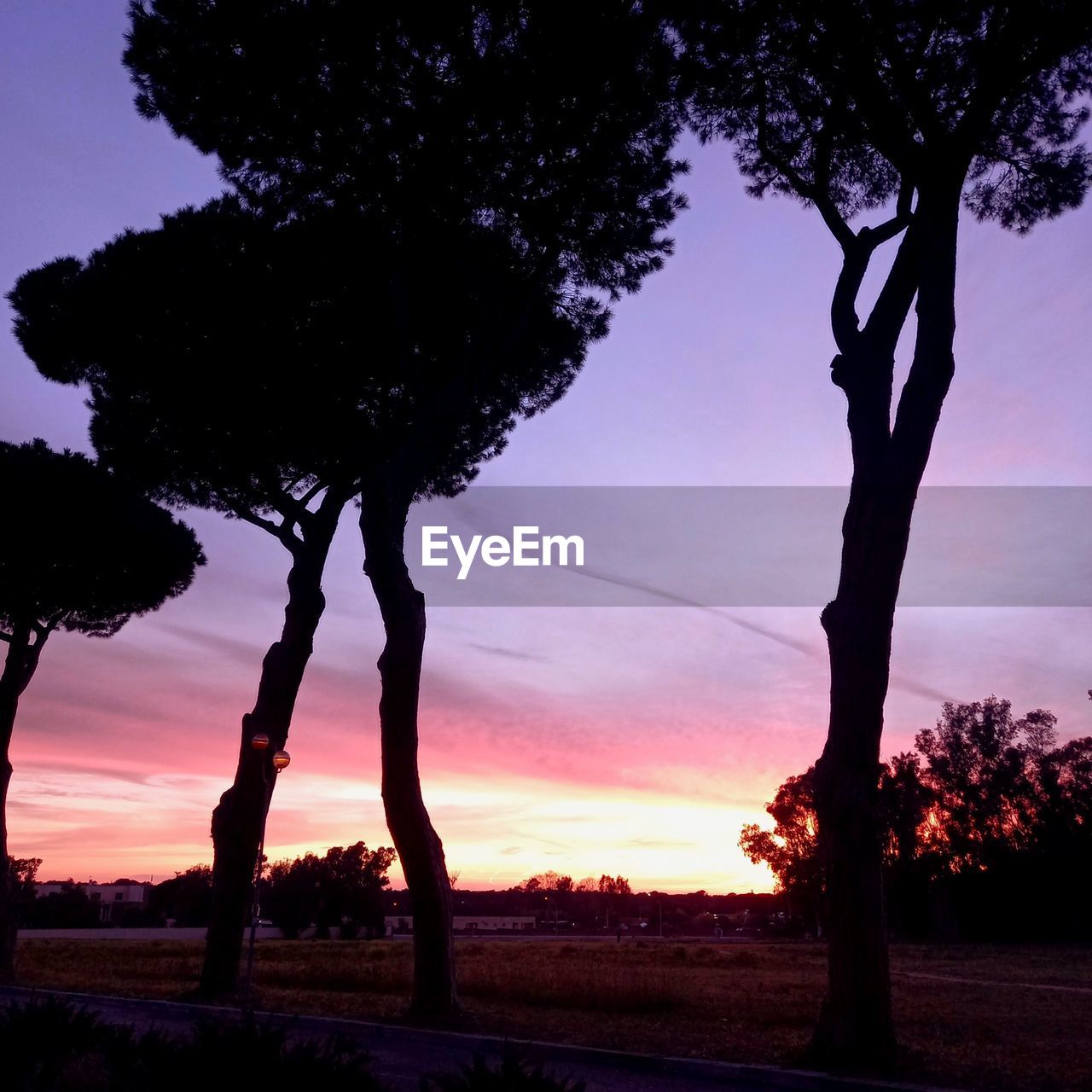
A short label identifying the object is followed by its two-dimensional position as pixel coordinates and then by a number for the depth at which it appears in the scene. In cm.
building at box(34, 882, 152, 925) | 8888
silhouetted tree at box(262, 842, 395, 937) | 6631
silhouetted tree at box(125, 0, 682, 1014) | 1324
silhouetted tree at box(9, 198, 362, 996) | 1721
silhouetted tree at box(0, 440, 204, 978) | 2091
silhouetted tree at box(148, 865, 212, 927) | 7744
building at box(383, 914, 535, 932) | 8631
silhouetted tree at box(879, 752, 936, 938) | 5841
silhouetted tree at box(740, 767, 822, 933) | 6856
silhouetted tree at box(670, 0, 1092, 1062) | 946
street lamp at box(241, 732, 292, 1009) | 1533
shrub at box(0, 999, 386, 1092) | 479
